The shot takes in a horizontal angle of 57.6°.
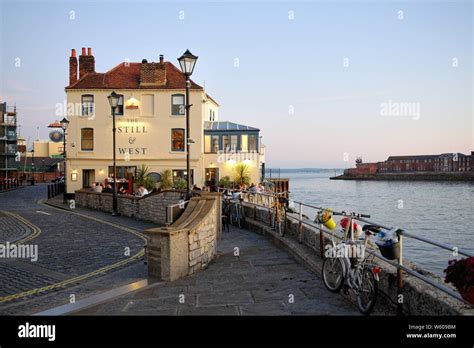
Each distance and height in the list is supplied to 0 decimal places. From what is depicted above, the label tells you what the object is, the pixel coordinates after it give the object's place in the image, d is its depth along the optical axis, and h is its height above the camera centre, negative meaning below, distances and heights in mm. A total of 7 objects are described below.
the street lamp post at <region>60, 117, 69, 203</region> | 30708 +2942
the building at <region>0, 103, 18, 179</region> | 75938 +4081
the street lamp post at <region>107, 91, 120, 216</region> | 22047 +2991
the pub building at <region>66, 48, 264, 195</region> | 36125 +3234
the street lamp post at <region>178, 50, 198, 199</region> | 13133 +3122
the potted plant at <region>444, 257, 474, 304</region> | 4305 -1144
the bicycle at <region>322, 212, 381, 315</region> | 5973 -1622
